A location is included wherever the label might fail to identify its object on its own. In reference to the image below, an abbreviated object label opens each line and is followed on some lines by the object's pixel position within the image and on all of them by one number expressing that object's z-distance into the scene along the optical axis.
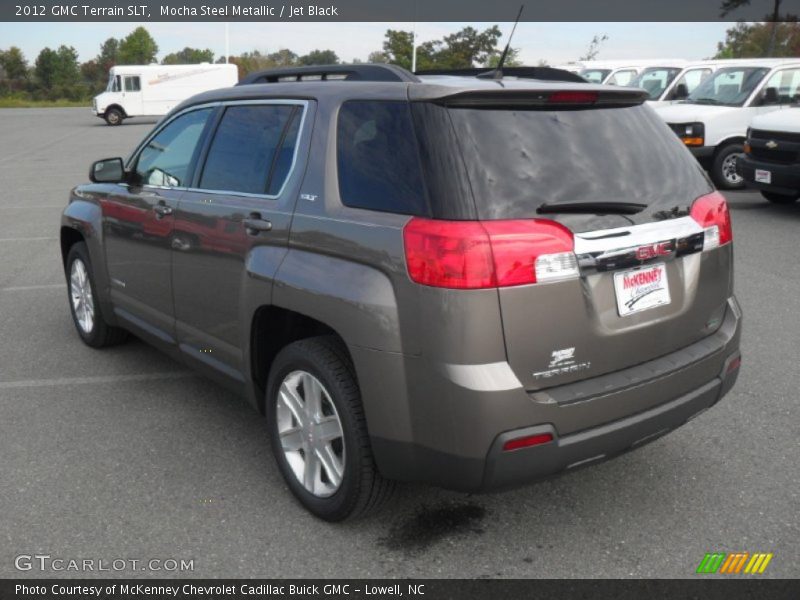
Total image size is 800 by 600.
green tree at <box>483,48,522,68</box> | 39.12
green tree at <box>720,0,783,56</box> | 32.69
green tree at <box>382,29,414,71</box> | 42.16
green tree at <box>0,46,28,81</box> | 81.25
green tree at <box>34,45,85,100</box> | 76.31
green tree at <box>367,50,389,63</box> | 40.45
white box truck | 37.03
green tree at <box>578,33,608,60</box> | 51.53
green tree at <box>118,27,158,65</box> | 87.39
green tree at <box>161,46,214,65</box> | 95.19
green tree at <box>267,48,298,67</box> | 75.12
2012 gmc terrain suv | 2.79
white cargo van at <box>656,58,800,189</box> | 13.31
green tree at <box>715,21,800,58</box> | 47.19
